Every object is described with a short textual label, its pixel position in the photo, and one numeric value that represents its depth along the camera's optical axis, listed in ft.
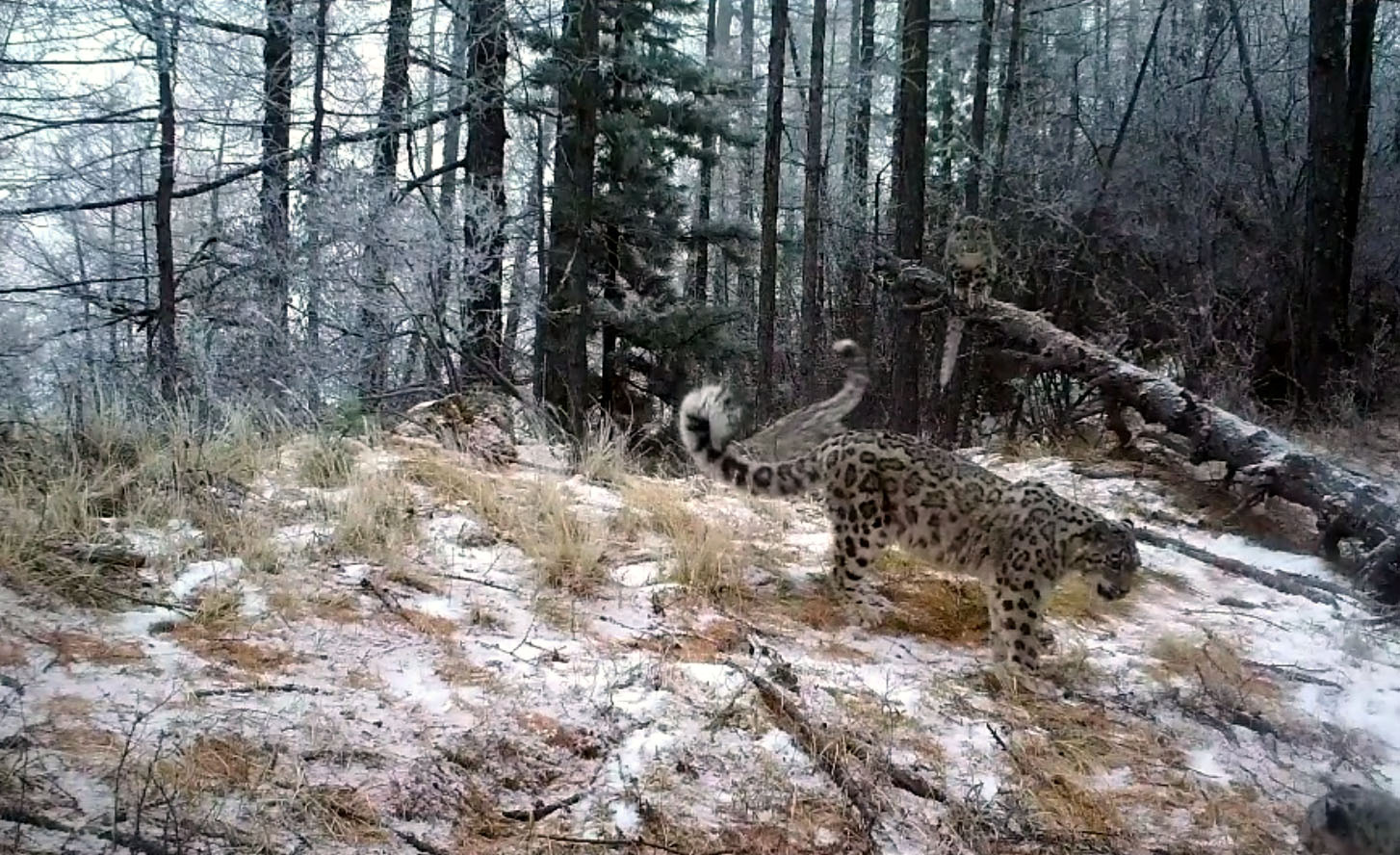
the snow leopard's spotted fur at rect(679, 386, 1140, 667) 13.26
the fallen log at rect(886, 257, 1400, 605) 14.55
